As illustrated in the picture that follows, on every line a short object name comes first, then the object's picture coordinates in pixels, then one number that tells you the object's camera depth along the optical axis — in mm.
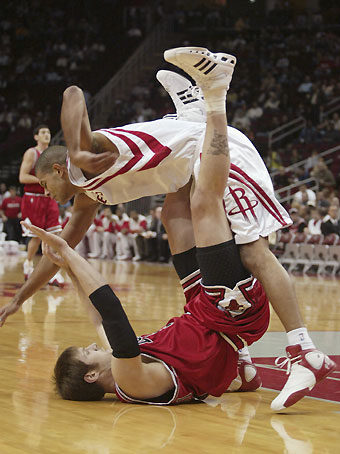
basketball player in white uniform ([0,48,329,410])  3652
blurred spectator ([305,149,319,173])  16431
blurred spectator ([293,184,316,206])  14516
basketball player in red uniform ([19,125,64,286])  8539
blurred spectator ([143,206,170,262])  15750
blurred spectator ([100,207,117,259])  17062
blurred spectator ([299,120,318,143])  18000
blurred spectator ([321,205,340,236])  12891
